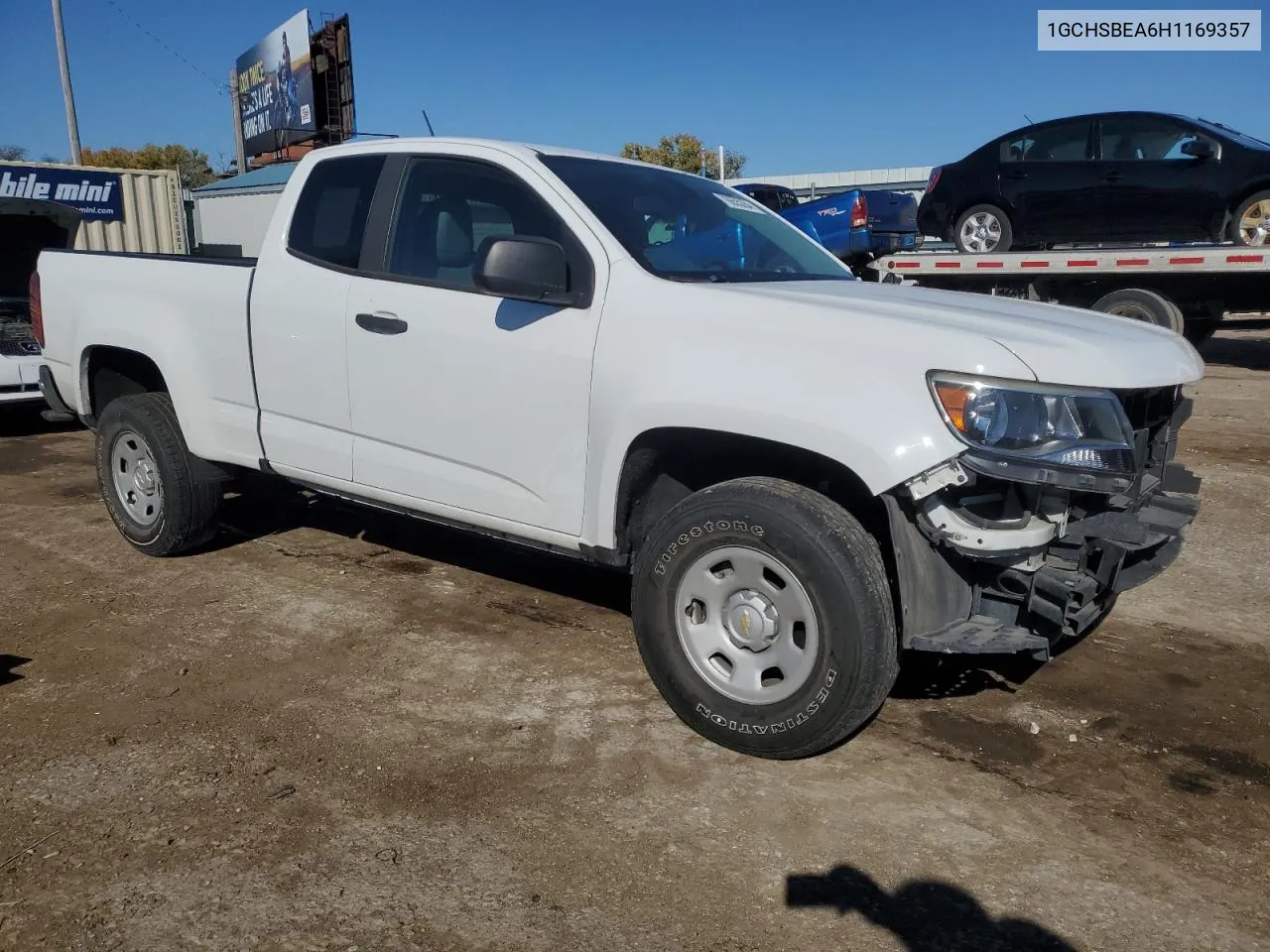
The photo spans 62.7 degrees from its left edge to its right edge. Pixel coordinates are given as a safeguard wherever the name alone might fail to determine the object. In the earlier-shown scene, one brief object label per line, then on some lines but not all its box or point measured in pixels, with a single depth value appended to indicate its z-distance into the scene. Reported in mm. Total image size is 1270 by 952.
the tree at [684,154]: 49656
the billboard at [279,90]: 32162
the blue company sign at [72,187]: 17969
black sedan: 10594
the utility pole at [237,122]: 38000
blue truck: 14547
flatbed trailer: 10289
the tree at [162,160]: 54812
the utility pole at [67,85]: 24062
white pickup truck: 2863
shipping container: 18016
